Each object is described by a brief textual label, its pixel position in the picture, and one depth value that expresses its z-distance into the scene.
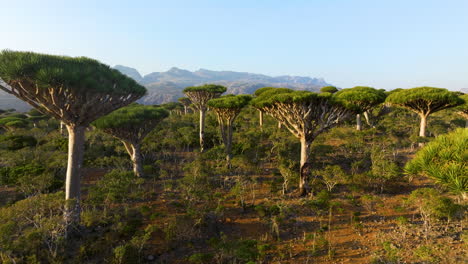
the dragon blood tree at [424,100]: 16.75
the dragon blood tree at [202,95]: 22.02
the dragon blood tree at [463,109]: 20.11
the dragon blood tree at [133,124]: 13.51
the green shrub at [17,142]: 19.72
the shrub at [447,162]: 4.67
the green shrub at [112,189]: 10.20
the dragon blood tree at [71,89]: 6.97
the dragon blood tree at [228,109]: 15.39
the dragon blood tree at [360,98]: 11.99
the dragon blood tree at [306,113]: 11.59
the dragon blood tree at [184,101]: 45.38
